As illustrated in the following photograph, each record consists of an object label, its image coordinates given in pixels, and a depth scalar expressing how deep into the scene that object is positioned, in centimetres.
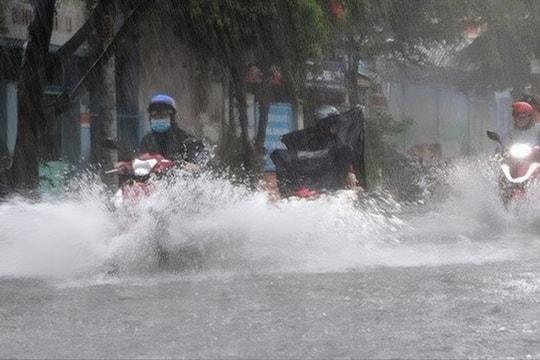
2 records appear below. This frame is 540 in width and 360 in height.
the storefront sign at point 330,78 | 2635
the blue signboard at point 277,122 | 2744
